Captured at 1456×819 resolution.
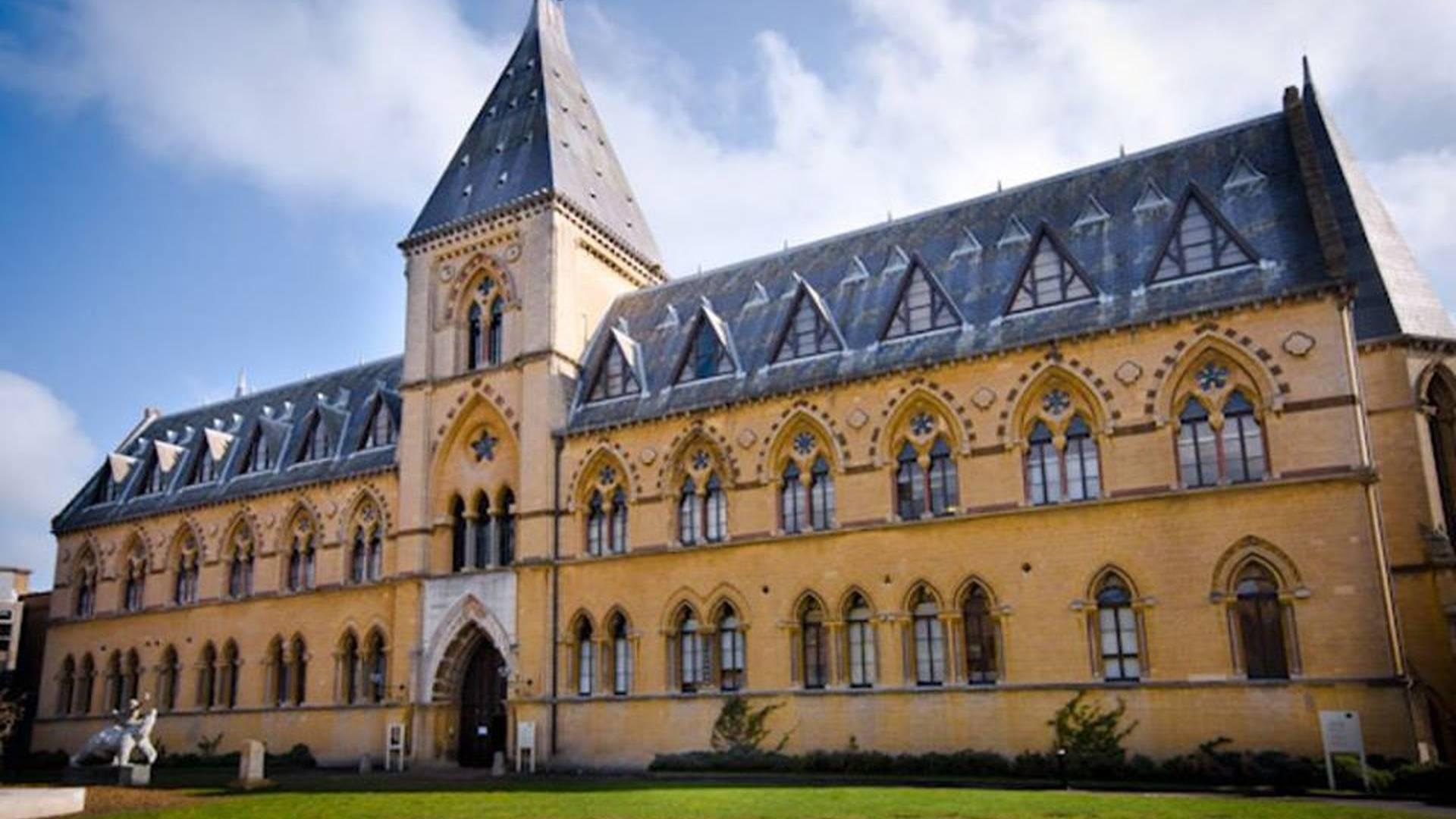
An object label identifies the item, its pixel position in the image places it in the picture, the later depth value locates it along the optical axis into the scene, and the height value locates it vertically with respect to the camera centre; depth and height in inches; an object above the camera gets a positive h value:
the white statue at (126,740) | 1279.5 -14.7
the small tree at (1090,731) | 994.7 -27.7
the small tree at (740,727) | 1191.6 -19.4
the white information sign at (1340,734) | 856.9 -31.2
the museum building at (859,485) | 986.1 +223.3
